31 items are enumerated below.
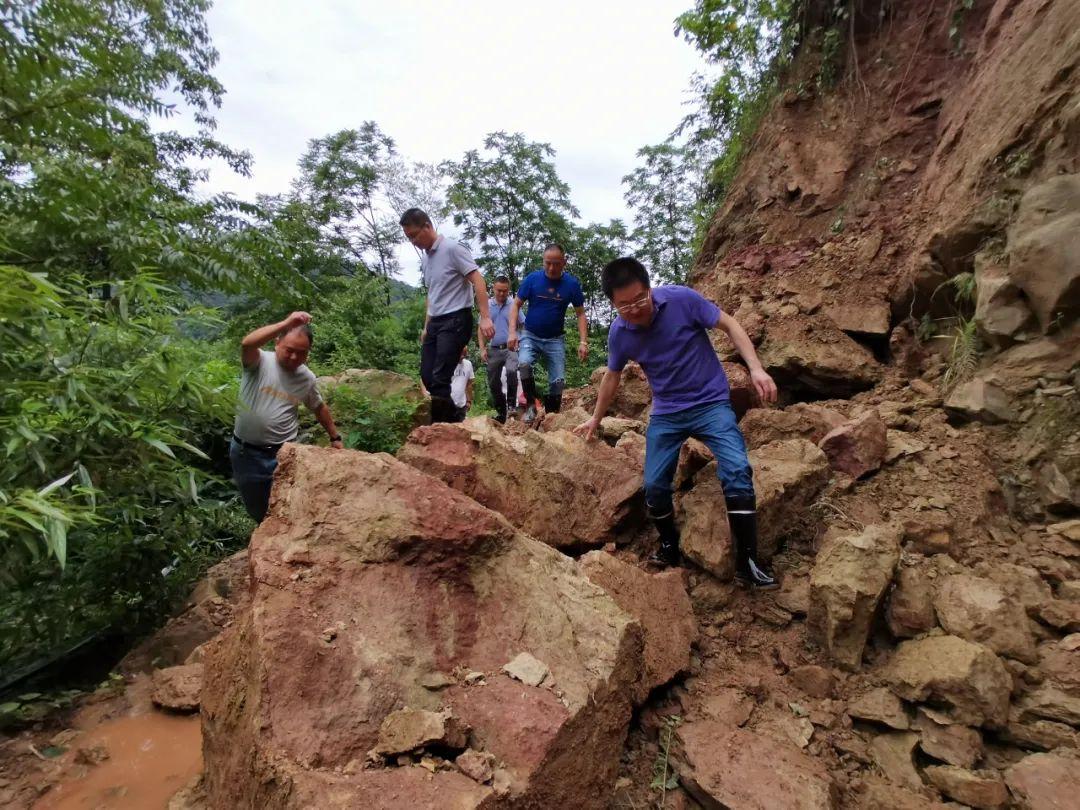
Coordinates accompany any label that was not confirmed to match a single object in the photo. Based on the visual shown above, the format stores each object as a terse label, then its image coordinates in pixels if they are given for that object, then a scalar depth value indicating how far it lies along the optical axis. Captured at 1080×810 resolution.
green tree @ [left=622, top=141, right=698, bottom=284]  20.06
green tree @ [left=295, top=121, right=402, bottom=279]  18.81
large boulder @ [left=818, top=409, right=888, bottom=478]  3.38
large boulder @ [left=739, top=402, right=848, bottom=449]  3.83
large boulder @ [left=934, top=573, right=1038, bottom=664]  2.26
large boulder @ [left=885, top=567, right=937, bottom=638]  2.42
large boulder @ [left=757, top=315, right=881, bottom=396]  4.45
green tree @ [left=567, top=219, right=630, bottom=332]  18.23
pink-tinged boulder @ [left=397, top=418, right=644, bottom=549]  3.40
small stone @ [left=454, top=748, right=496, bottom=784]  1.58
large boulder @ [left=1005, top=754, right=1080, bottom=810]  1.74
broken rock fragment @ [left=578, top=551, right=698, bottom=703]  2.44
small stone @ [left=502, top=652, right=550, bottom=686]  1.91
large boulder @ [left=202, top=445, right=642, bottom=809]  1.62
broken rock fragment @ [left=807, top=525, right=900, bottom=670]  2.41
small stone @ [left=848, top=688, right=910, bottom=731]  2.14
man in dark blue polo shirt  5.56
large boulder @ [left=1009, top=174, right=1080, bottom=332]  2.87
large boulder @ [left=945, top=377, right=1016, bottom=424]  3.20
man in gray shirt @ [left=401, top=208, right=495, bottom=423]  4.28
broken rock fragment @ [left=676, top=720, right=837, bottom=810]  1.90
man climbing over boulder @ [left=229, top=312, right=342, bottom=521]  3.51
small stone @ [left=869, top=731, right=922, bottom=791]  1.99
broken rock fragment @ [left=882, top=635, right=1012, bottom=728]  2.06
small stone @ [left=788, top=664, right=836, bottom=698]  2.37
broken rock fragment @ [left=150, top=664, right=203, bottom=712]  2.60
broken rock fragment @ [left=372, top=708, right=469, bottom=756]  1.64
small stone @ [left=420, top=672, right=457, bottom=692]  1.89
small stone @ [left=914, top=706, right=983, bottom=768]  2.00
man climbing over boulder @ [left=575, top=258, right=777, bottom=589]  2.93
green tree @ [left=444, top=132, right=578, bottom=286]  17.19
